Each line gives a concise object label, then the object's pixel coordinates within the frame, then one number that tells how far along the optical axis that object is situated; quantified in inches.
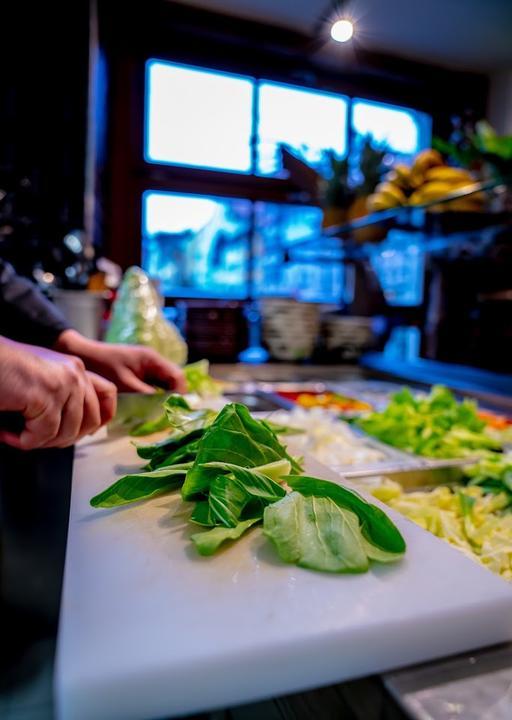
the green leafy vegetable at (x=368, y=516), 23.0
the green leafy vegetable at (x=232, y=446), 26.4
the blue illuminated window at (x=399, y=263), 94.9
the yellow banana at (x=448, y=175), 77.1
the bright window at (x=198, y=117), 133.0
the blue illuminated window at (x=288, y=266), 142.8
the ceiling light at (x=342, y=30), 63.0
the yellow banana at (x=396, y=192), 81.6
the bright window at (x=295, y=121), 142.3
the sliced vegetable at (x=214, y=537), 22.5
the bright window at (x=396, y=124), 152.6
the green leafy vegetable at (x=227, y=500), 23.8
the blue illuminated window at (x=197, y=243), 134.8
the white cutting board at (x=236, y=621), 17.0
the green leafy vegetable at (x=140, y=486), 27.0
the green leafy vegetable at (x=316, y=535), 21.6
